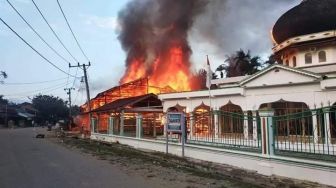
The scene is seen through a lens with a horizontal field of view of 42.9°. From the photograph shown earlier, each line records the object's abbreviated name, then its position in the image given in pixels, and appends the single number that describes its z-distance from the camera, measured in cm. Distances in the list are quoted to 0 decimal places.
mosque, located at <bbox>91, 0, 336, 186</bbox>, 1123
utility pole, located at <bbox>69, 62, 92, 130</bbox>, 3981
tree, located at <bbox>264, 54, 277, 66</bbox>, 4969
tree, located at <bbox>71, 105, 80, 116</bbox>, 11894
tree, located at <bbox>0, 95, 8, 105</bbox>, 10584
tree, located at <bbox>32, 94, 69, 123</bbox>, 10781
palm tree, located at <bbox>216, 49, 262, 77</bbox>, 5038
